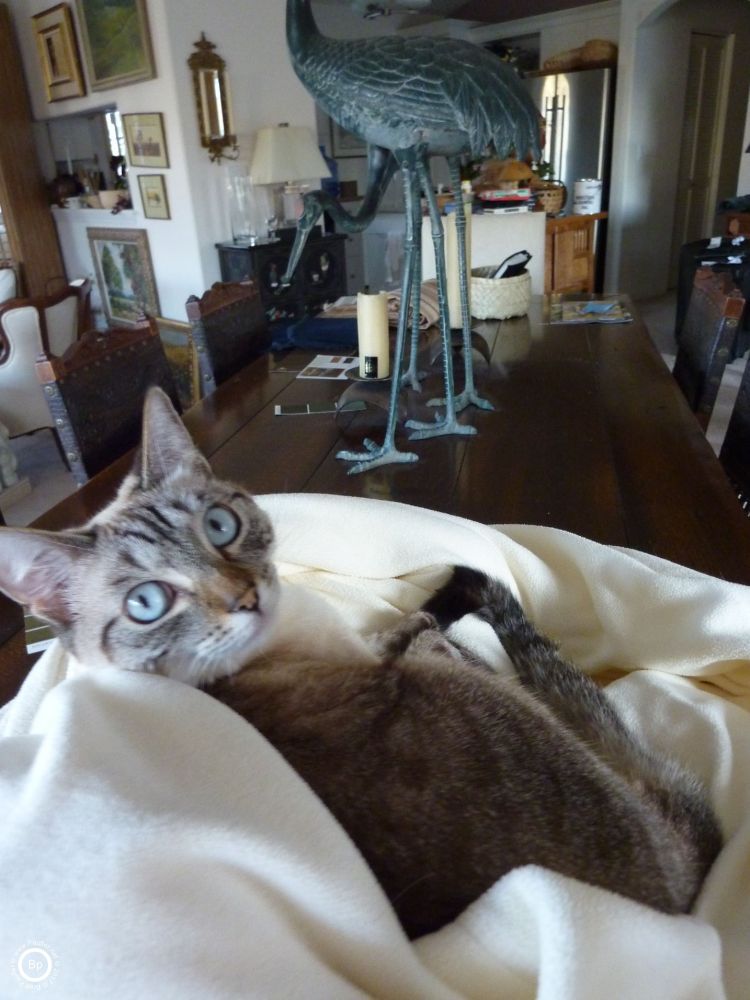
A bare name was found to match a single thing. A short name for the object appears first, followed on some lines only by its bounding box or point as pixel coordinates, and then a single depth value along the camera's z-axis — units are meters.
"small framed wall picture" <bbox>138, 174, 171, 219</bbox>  3.72
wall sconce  3.44
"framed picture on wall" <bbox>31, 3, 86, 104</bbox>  3.86
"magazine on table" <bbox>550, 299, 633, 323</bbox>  1.96
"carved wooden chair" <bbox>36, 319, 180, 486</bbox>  1.24
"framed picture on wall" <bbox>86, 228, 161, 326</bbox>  4.08
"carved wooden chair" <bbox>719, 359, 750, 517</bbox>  1.17
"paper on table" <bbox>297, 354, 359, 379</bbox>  1.67
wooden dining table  0.92
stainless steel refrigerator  5.25
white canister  4.59
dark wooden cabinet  3.64
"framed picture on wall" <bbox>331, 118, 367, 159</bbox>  5.38
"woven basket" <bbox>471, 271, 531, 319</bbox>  1.96
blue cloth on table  1.88
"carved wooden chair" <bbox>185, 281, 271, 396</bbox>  1.70
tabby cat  0.48
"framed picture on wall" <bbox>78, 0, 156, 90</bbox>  3.40
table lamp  3.60
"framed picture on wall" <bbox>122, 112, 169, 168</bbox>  3.56
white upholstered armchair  3.34
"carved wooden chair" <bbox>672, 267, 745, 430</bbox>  1.40
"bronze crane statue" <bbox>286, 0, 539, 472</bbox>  0.97
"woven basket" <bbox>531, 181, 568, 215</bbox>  3.33
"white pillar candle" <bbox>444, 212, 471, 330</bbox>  1.69
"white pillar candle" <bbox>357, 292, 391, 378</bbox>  1.43
